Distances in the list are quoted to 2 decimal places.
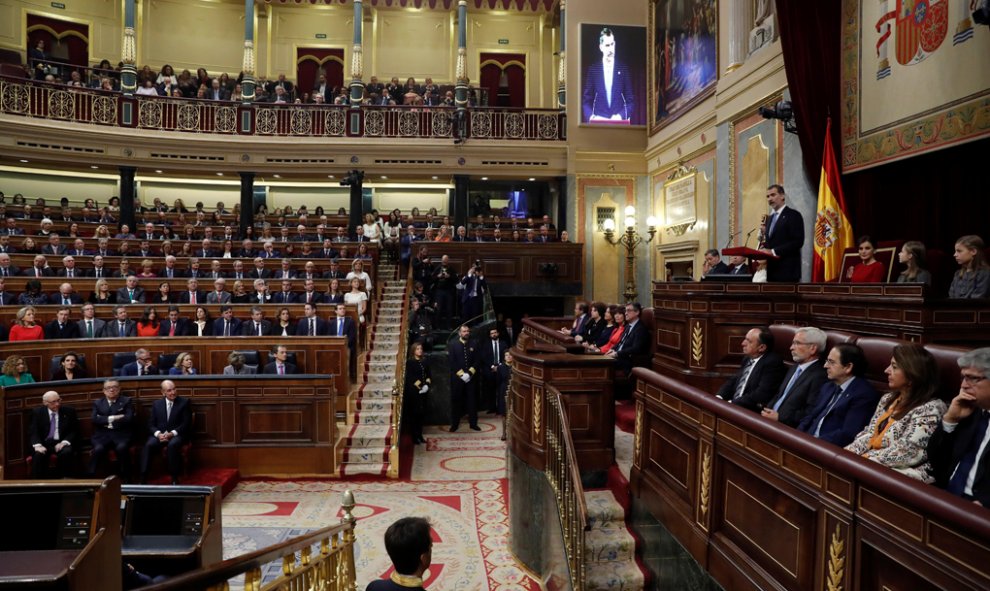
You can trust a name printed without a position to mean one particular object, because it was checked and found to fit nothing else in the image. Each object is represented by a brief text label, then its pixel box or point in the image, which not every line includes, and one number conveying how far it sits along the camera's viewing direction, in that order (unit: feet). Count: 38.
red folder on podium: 15.28
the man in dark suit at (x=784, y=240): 15.60
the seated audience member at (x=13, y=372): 19.88
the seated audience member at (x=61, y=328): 23.91
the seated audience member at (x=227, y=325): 25.64
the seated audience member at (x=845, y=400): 8.59
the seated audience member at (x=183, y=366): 22.52
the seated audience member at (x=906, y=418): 7.01
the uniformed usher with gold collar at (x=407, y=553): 6.36
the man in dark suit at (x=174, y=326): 25.53
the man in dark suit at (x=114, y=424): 19.49
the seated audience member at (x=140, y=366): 22.39
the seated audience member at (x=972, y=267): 12.17
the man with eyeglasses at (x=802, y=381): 10.06
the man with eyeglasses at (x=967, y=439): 6.00
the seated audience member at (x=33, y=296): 25.91
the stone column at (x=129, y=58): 43.50
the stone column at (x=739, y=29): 26.50
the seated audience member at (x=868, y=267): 14.60
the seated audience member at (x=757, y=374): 11.49
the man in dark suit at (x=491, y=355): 30.66
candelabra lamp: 36.36
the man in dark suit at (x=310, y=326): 26.40
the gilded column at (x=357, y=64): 46.88
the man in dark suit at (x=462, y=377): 28.84
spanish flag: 18.37
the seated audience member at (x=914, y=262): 13.03
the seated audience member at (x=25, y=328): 22.95
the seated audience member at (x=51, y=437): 18.69
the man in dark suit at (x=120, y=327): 25.17
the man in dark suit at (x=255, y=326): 25.90
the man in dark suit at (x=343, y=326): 26.78
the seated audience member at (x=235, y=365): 22.47
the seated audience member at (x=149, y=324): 25.41
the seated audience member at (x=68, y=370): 21.59
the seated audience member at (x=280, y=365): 23.24
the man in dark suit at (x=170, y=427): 19.65
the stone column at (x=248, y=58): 46.57
